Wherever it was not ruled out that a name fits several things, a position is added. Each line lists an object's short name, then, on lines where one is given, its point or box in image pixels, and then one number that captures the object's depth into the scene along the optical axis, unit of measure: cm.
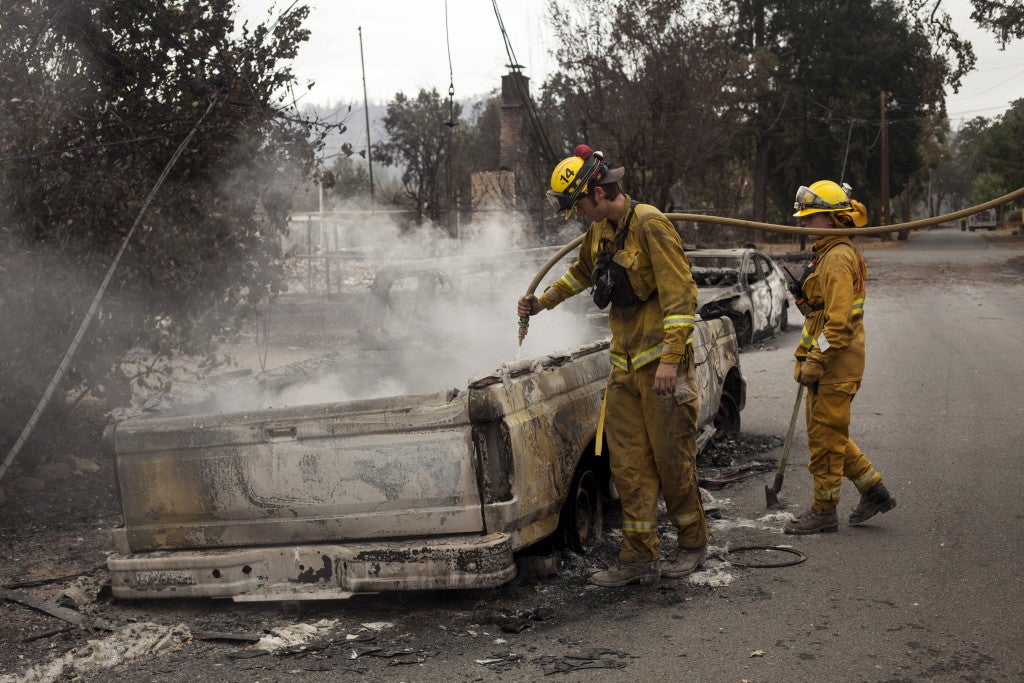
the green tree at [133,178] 688
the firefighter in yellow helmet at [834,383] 579
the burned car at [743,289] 1466
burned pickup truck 448
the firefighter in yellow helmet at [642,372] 505
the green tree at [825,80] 5047
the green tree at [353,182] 3641
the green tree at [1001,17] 1235
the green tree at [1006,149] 5222
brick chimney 2084
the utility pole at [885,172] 5009
